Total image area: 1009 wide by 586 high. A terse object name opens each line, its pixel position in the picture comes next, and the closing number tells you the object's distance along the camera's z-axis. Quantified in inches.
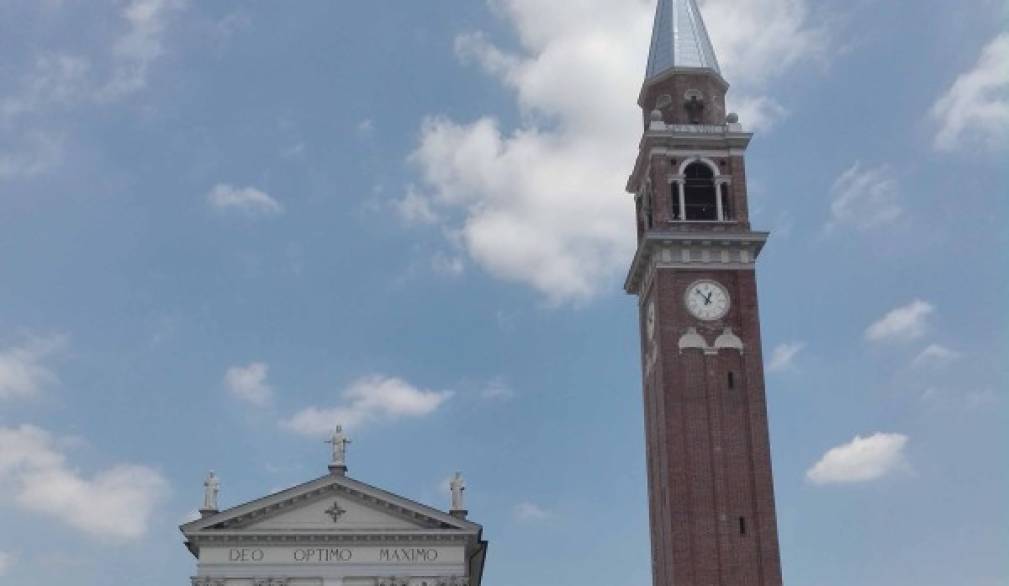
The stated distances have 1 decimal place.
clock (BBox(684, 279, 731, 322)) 2079.2
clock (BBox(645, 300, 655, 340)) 2166.6
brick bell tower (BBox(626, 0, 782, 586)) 1948.8
